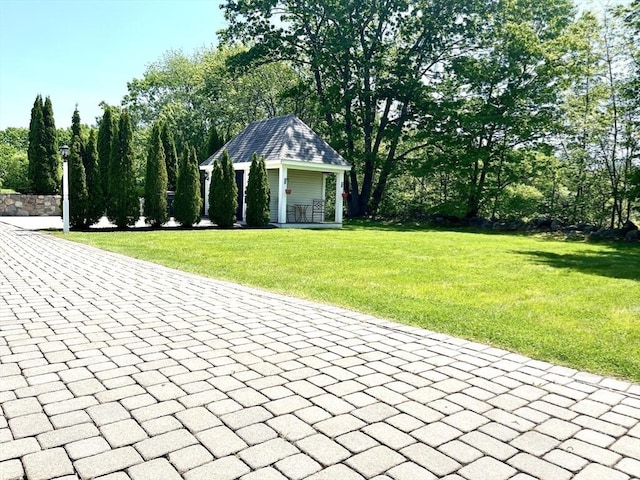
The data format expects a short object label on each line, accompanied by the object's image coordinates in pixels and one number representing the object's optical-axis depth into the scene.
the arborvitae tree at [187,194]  16.36
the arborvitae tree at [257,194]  17.61
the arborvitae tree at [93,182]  14.52
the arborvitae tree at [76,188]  14.02
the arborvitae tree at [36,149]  23.53
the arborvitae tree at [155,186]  15.65
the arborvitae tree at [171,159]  23.73
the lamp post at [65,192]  13.25
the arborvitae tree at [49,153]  23.83
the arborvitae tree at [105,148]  15.04
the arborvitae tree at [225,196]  17.09
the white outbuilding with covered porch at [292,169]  18.78
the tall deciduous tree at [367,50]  23.39
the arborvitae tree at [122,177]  14.66
